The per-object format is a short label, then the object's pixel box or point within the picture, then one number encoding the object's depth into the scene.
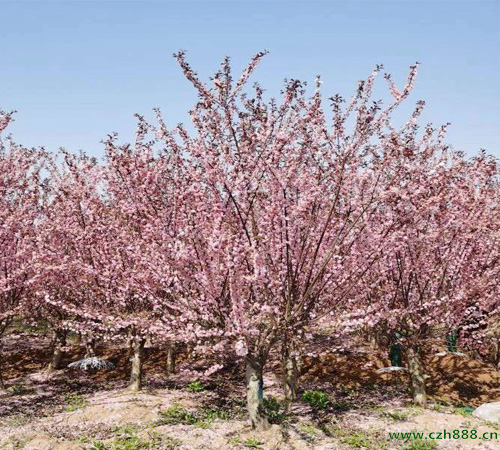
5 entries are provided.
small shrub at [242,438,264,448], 8.73
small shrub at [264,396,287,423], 10.36
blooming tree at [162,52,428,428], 7.49
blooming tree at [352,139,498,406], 10.27
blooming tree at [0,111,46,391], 12.23
